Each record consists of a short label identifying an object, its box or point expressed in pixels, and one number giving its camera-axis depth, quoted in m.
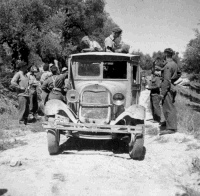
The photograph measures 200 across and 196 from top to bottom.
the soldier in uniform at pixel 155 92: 8.64
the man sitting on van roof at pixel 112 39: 7.02
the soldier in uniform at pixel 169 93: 6.84
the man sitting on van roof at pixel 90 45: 6.73
